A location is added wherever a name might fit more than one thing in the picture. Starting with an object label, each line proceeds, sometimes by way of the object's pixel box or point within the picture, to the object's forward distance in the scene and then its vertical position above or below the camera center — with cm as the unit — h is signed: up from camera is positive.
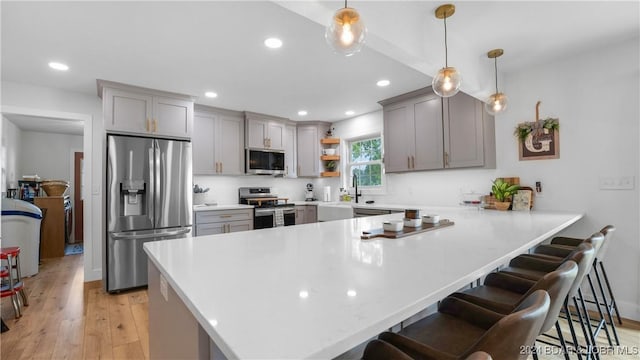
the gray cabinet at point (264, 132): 461 +88
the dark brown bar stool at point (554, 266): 128 -50
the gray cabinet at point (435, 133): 318 +61
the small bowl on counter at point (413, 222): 186 -25
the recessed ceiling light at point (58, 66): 278 +119
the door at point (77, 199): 628 -23
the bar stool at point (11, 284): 255 -86
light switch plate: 247 -1
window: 472 +37
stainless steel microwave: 462 +39
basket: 520 +3
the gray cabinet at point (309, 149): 521 +64
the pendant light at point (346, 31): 134 +72
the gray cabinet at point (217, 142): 419 +66
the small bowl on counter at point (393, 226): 164 -24
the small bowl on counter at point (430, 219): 196 -24
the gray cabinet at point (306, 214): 490 -48
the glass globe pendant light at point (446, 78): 203 +74
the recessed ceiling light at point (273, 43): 239 +119
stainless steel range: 435 -34
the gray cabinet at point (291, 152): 508 +58
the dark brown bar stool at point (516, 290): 94 -50
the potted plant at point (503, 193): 296 -11
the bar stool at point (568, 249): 192 -49
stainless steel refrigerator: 325 -16
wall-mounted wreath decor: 285 +43
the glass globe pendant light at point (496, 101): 265 +74
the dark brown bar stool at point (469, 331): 65 -48
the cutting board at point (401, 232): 155 -27
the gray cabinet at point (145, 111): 328 +91
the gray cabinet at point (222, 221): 383 -47
